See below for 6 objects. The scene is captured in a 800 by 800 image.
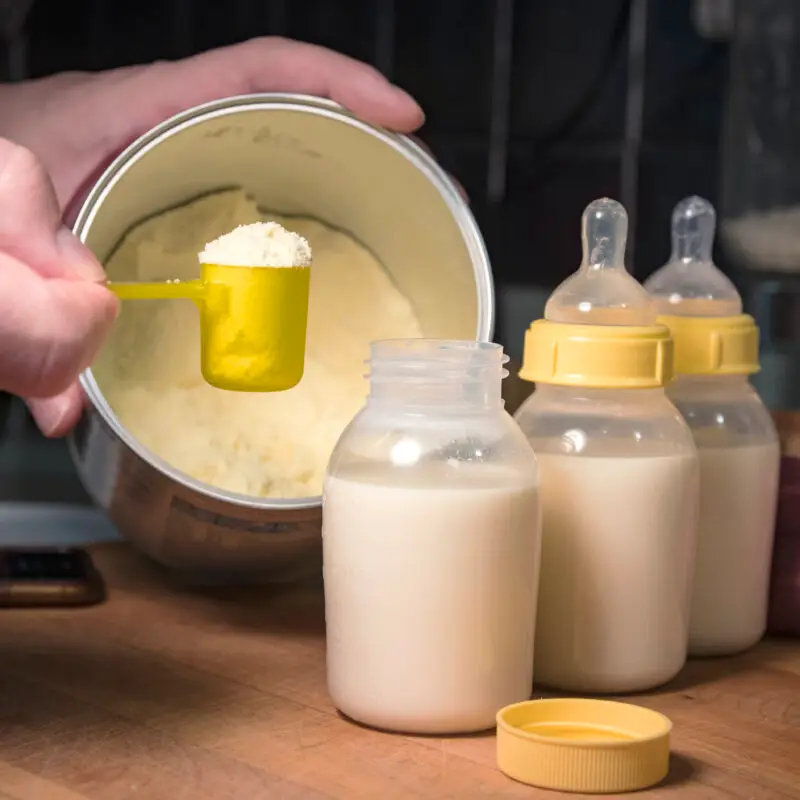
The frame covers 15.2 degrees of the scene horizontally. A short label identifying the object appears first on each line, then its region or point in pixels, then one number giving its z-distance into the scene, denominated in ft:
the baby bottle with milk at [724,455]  2.93
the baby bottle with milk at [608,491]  2.76
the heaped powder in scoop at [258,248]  2.75
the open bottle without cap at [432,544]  2.64
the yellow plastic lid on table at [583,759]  2.56
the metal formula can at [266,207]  2.92
